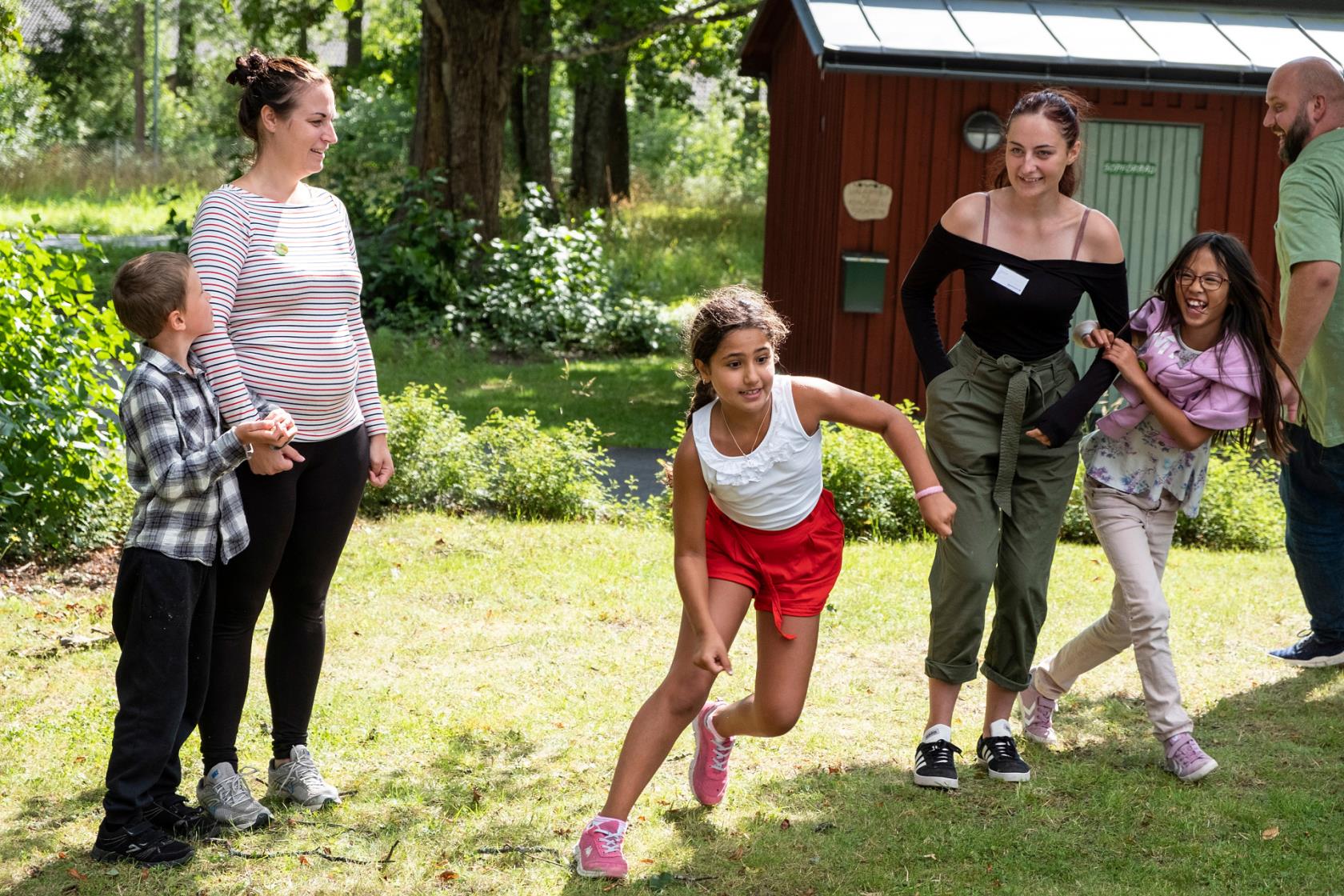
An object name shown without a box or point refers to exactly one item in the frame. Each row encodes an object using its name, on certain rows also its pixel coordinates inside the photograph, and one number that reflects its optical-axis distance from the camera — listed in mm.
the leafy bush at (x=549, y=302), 15461
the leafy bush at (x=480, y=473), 8328
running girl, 3693
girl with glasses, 4434
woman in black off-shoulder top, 4223
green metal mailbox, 10844
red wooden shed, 10492
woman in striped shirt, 3723
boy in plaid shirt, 3596
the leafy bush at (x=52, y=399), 6492
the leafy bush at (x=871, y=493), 8125
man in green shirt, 4629
